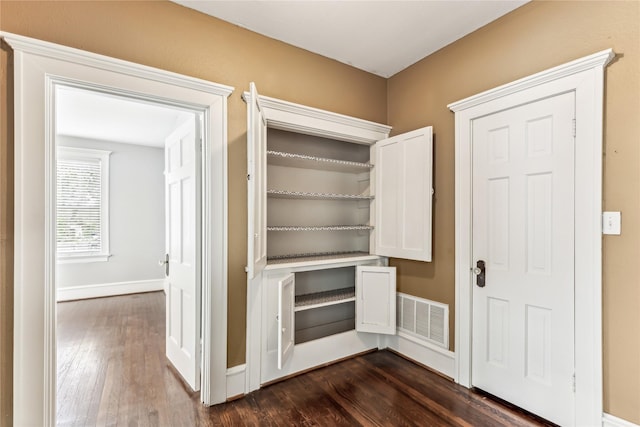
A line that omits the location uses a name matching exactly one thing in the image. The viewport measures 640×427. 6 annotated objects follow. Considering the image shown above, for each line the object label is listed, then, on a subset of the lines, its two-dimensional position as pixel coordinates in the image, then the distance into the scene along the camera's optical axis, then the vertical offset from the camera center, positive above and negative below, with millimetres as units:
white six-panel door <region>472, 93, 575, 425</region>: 1945 -279
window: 5125 +144
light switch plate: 1742 -47
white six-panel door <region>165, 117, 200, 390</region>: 2326 -329
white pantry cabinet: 2477 -142
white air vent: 2658 -962
